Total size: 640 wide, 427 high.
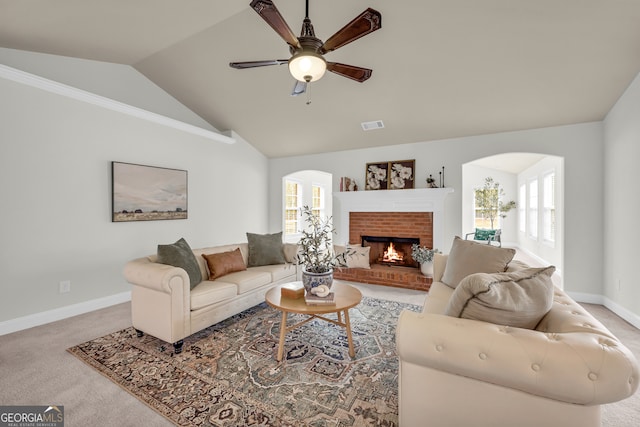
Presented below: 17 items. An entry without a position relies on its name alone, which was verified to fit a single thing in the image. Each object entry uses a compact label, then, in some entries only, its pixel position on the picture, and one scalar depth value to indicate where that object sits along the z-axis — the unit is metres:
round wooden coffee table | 2.26
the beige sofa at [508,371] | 1.05
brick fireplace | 4.52
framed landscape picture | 3.65
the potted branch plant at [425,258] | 4.23
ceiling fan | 1.76
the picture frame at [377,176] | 5.05
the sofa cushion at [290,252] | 3.98
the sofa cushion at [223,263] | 3.17
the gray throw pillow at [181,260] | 2.70
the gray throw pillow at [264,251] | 3.79
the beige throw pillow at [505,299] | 1.33
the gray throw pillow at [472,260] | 2.42
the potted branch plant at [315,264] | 2.50
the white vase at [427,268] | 4.22
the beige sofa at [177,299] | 2.37
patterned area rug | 1.70
